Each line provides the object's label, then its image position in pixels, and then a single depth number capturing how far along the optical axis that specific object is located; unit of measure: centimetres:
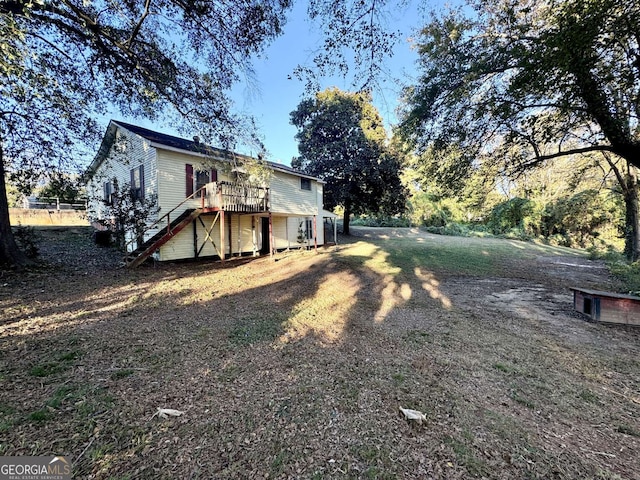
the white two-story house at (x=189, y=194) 1062
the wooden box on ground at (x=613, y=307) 521
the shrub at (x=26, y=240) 906
